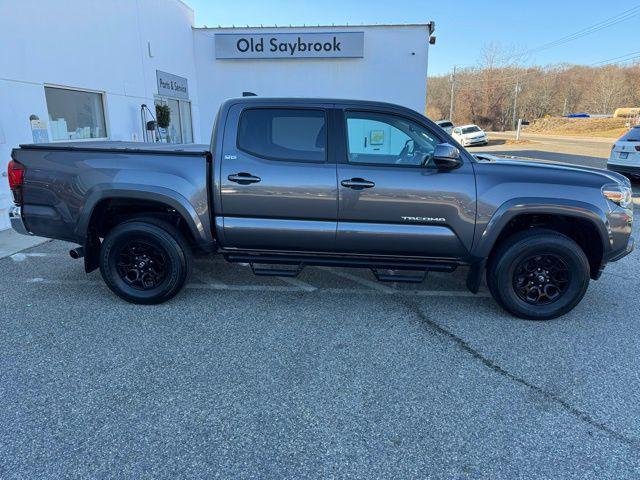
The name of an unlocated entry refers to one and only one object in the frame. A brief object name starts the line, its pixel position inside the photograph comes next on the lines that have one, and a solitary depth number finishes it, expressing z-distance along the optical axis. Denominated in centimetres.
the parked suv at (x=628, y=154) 1088
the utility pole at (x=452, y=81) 6135
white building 710
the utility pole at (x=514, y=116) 7112
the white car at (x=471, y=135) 3122
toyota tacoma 373
